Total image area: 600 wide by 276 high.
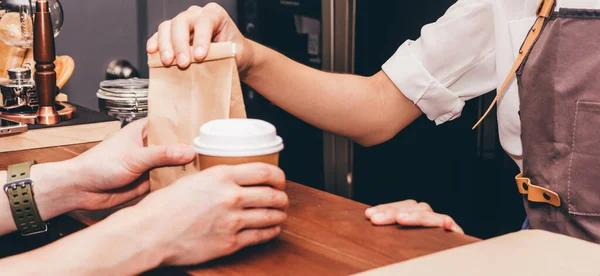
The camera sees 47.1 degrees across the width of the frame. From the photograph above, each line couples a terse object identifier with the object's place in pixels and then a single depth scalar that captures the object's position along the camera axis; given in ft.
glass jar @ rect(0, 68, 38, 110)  5.72
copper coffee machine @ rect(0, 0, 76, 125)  5.40
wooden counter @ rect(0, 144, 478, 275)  2.71
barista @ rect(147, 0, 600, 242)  3.78
